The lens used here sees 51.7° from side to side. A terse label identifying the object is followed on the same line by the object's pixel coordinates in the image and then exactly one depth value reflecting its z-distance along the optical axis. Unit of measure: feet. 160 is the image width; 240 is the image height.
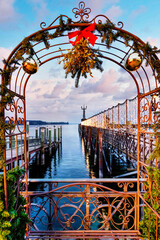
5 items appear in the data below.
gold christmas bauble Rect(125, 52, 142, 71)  8.41
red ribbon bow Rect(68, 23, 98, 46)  8.36
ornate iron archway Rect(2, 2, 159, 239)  8.02
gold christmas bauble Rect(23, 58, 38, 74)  8.71
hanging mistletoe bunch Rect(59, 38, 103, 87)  9.01
